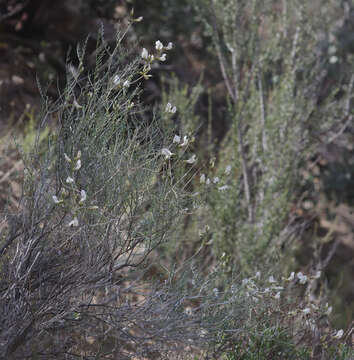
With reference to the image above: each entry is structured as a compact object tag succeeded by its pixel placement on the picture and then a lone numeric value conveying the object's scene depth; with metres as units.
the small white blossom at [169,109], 4.78
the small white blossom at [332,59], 11.25
